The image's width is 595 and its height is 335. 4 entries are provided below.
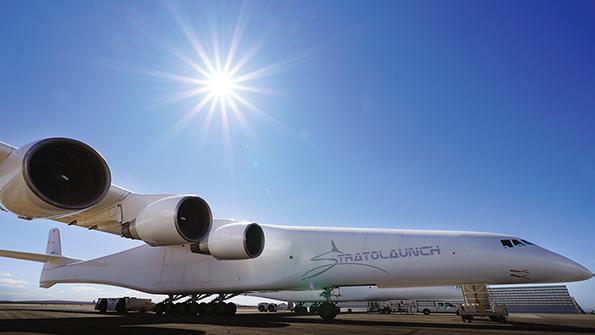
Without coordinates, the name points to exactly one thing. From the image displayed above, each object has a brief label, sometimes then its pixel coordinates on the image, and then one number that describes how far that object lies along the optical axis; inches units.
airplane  317.7
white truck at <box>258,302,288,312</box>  1669.5
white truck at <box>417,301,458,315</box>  1548.1
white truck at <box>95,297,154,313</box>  901.8
